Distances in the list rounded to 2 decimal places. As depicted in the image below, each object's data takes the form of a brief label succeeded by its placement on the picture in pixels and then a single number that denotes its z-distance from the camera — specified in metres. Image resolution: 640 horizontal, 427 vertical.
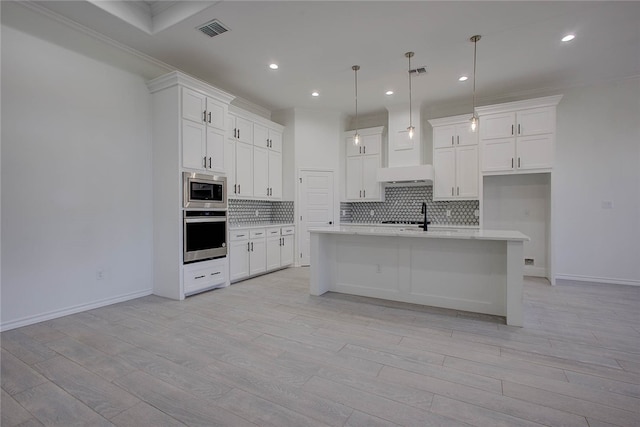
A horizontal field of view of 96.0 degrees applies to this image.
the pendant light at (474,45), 3.50
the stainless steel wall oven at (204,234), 3.78
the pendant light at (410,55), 3.87
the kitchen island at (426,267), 2.97
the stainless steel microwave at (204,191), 3.78
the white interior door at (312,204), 5.96
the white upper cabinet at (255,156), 4.92
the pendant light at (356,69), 4.25
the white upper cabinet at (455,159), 5.16
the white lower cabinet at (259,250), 4.60
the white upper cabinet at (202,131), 3.80
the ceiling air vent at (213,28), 3.26
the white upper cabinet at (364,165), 6.09
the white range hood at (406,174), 5.28
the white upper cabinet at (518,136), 4.58
